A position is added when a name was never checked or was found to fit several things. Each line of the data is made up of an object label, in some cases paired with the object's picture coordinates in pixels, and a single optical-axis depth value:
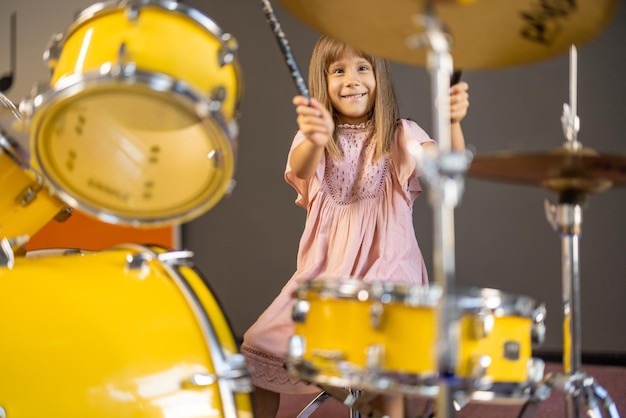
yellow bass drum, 0.87
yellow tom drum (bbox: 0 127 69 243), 0.95
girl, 1.24
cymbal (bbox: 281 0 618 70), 0.84
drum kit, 0.80
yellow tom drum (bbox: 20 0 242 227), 0.81
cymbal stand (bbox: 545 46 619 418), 0.99
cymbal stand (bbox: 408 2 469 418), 0.73
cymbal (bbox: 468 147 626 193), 0.84
